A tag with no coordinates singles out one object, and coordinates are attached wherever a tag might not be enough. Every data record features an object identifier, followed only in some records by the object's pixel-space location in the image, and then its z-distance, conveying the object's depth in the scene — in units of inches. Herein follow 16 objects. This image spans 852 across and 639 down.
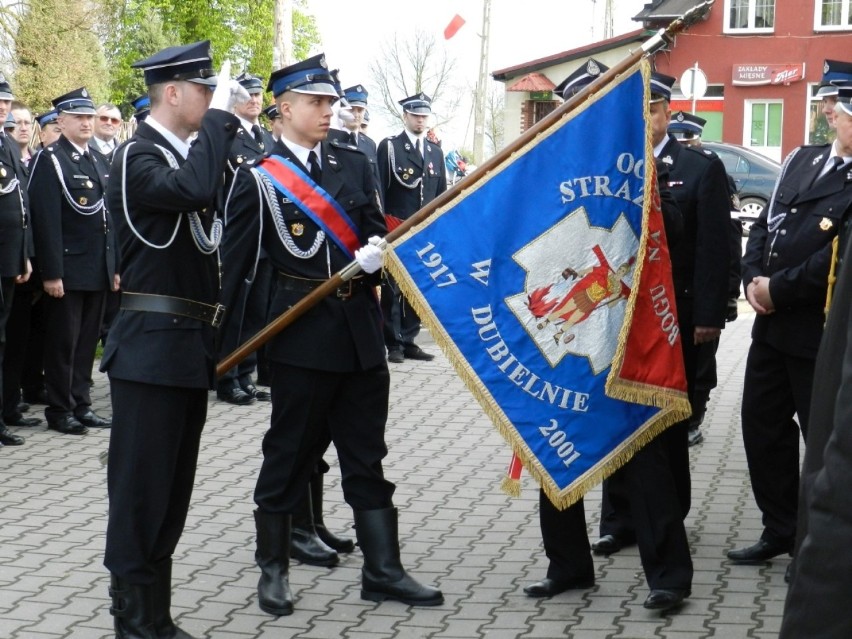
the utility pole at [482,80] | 1576.0
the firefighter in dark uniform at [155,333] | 175.2
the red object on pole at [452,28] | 864.3
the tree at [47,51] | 1369.3
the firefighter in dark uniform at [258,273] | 354.6
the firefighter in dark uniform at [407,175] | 451.8
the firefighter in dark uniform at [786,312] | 210.2
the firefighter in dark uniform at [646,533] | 196.1
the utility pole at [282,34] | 952.9
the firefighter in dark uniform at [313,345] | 198.5
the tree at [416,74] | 2426.2
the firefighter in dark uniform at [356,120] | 432.8
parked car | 1018.7
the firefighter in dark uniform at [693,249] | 219.1
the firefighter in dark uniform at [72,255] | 338.3
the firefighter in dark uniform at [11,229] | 324.8
